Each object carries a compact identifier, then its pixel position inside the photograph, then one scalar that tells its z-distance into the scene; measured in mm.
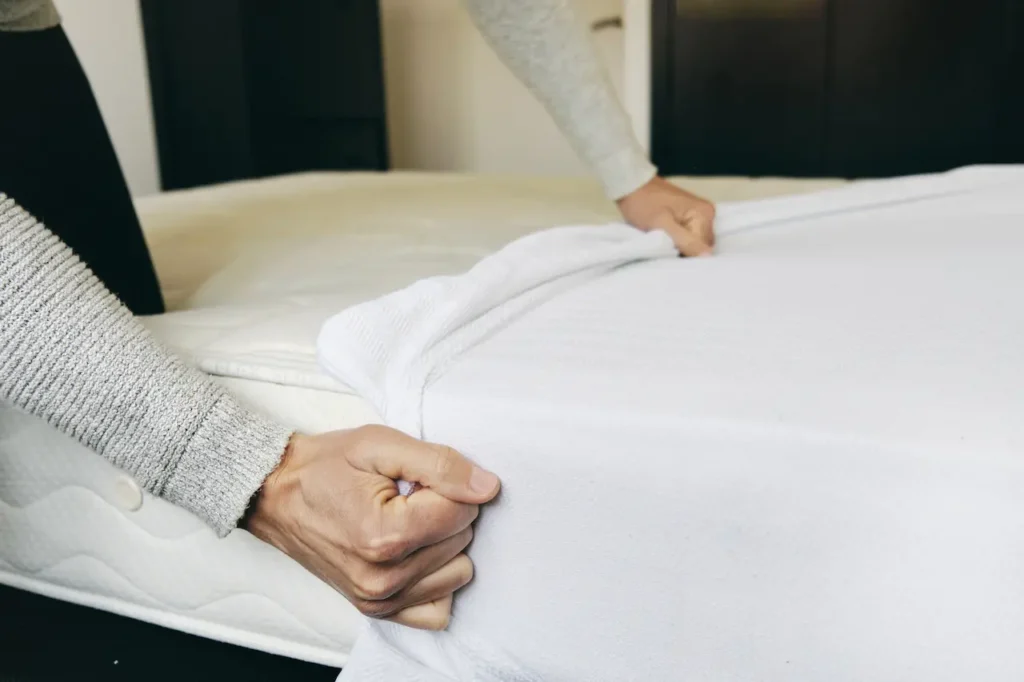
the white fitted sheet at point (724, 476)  417
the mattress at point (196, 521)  607
